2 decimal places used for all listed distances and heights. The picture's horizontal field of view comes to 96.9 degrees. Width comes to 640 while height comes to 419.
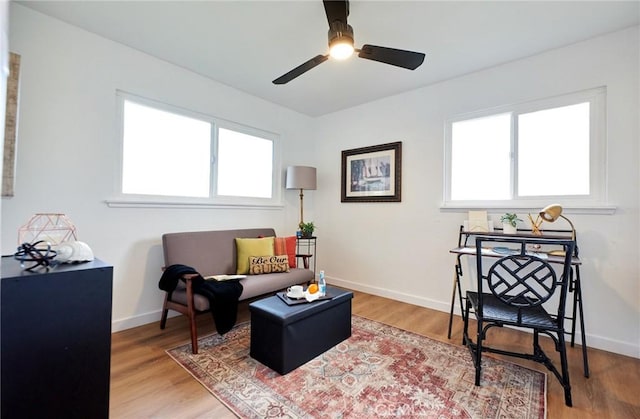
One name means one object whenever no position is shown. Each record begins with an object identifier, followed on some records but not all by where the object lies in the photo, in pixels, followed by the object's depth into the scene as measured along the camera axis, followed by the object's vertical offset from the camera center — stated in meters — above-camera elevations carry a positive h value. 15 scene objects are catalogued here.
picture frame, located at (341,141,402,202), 3.58 +0.53
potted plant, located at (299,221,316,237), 3.91 -0.24
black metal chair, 1.71 -0.64
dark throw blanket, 2.25 -0.67
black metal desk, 2.05 -0.32
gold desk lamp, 2.24 +0.01
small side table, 4.22 -0.54
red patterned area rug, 1.60 -1.10
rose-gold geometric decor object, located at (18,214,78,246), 2.09 -0.16
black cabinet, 1.04 -0.53
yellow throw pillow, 3.00 -0.42
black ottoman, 1.91 -0.85
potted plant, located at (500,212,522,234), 2.59 -0.08
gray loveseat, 2.26 -0.58
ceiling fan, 1.81 +1.12
